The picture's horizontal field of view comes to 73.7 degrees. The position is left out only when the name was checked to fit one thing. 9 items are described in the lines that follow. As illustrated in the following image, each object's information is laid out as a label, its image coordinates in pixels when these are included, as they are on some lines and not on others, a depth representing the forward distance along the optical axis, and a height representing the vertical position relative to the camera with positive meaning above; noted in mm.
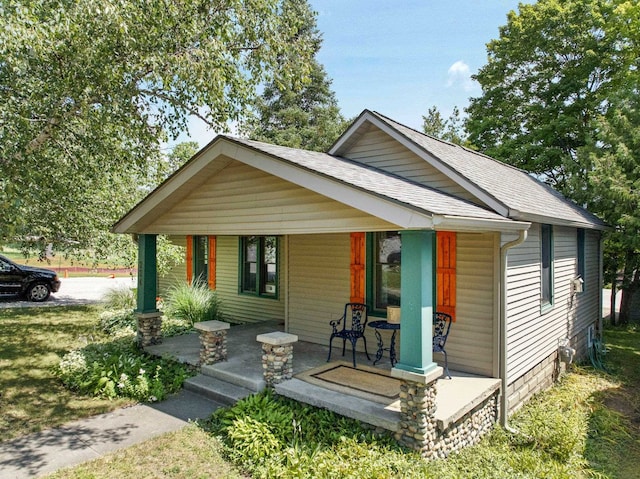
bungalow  4520 -11
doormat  5367 -1964
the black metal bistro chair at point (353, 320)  7344 -1442
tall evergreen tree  24541 +7695
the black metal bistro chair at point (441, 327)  5965 -1323
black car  14266 -1438
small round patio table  6305 -1335
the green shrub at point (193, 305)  10297 -1621
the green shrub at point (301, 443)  4141 -2192
